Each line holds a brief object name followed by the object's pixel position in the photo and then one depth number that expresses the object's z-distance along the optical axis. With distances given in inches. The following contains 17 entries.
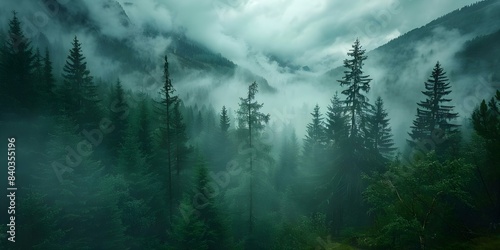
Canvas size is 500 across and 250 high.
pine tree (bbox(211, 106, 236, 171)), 1953.5
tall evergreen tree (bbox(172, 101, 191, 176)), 1306.6
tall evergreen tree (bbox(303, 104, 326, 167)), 1692.9
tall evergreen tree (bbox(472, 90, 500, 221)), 412.8
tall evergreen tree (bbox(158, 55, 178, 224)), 1056.0
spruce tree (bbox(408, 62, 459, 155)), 1087.6
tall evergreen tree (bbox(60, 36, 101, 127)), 1421.3
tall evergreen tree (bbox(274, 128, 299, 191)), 1793.8
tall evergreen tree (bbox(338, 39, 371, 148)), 849.5
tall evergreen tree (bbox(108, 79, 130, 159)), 1471.7
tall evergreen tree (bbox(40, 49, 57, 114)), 1352.1
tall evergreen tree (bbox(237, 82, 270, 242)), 1108.5
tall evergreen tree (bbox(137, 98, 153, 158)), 1520.7
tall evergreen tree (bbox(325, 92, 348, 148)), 888.3
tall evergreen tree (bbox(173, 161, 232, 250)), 884.6
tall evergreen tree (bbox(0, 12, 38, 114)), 1225.9
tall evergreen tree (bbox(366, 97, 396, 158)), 1600.6
